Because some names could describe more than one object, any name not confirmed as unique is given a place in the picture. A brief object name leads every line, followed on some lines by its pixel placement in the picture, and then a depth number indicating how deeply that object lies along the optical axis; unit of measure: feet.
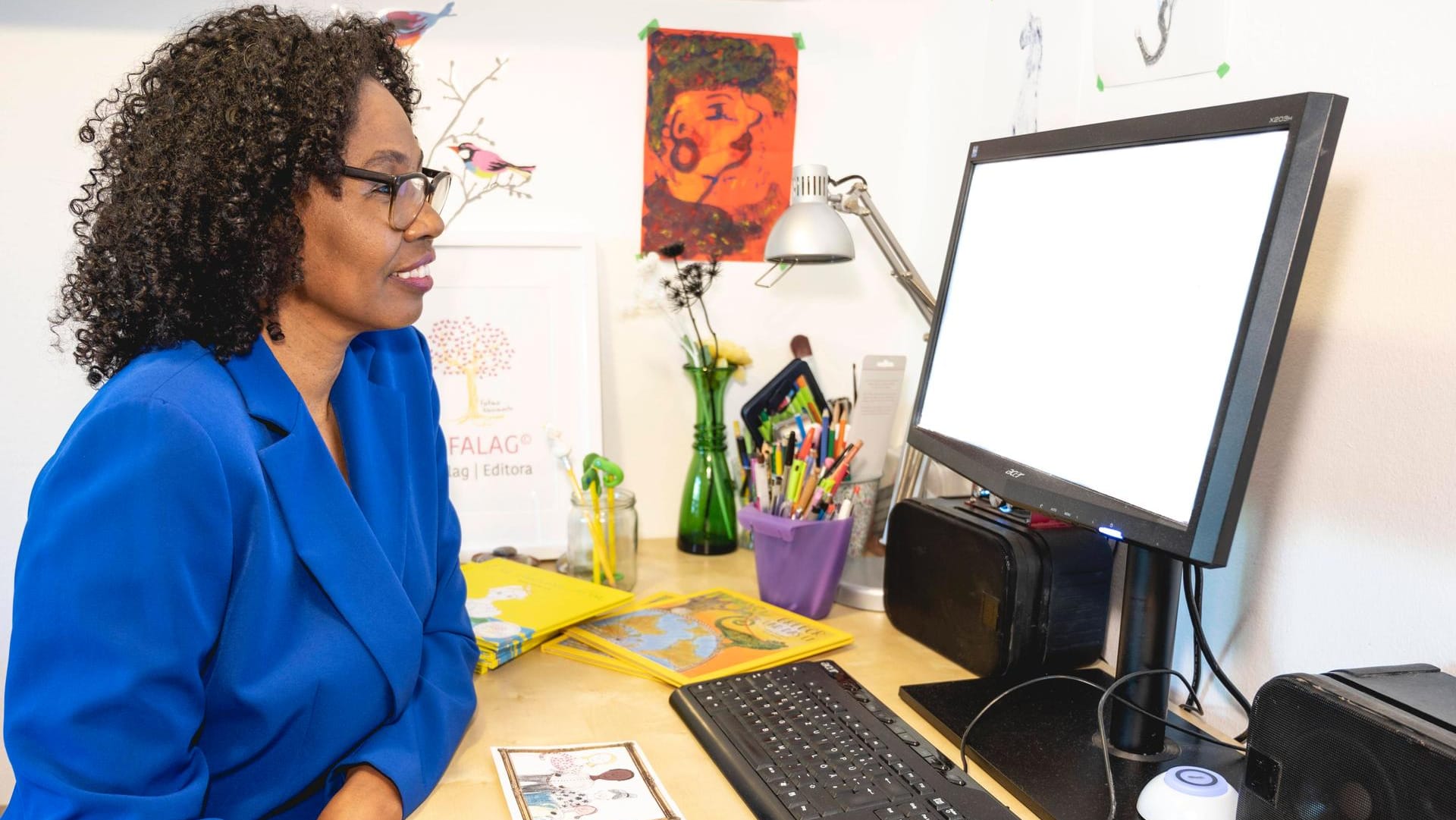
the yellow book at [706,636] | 3.55
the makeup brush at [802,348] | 5.22
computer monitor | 2.31
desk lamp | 4.29
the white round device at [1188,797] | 2.43
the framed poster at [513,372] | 4.88
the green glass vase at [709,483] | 4.99
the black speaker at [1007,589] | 3.41
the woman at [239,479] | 2.32
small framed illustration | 2.64
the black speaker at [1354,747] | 1.91
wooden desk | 2.78
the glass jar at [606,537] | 4.42
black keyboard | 2.56
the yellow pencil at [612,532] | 4.42
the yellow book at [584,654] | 3.57
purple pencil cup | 4.05
